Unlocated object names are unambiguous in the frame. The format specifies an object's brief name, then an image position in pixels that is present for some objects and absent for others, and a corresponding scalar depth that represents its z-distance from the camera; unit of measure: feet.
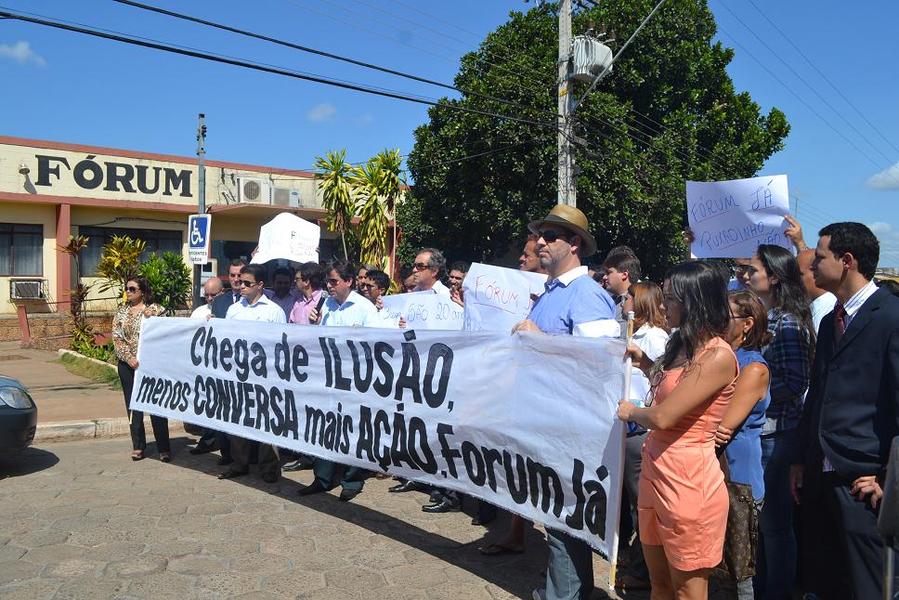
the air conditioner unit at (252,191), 77.05
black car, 20.57
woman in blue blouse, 11.82
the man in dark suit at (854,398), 9.70
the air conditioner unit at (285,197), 77.87
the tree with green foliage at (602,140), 60.23
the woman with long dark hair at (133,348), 22.98
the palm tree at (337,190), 55.72
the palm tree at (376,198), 55.21
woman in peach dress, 9.45
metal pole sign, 37.35
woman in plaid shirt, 12.50
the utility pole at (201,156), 56.48
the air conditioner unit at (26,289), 66.99
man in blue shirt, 11.78
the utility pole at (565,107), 45.52
